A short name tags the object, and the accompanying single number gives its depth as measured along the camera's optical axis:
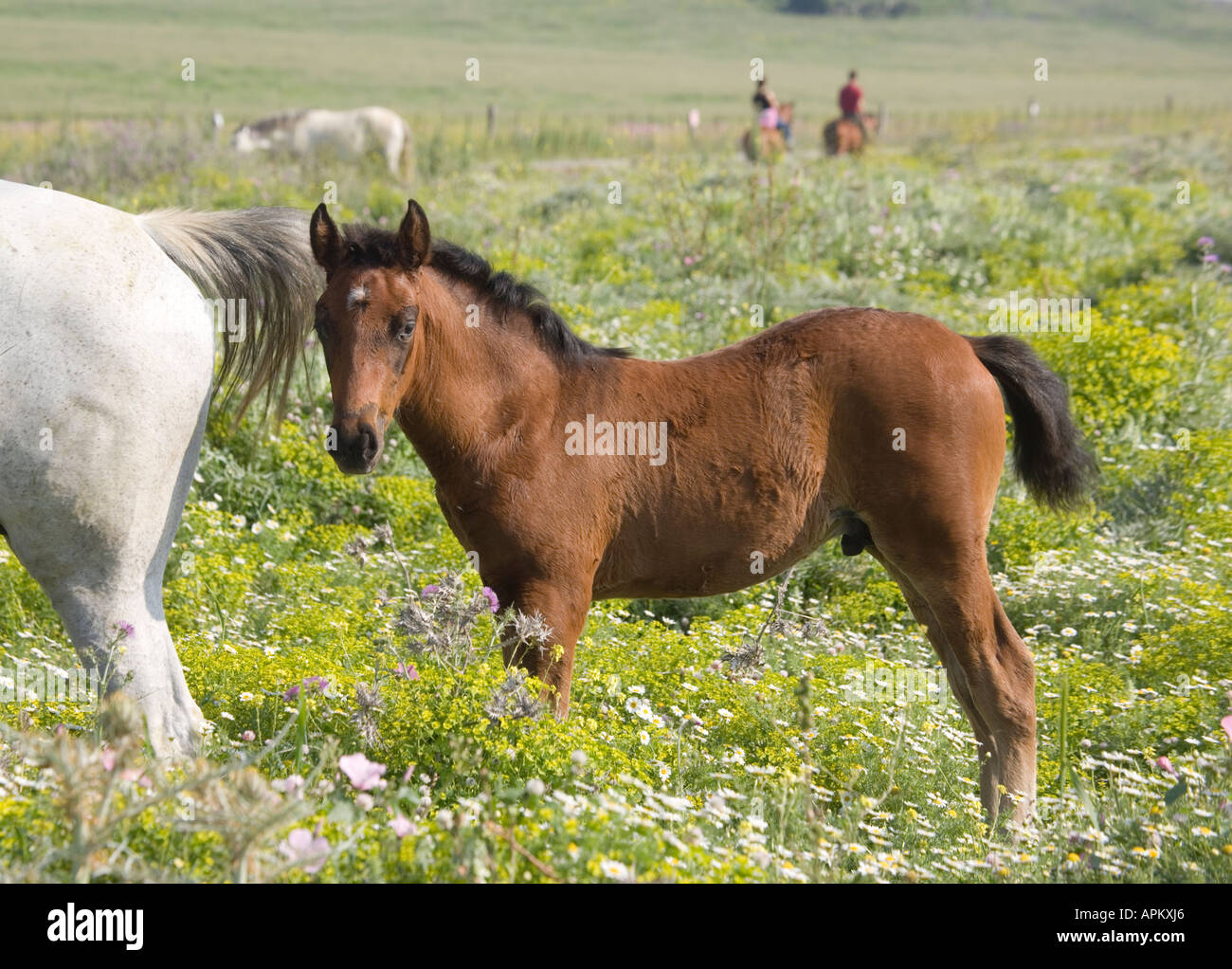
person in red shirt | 23.91
